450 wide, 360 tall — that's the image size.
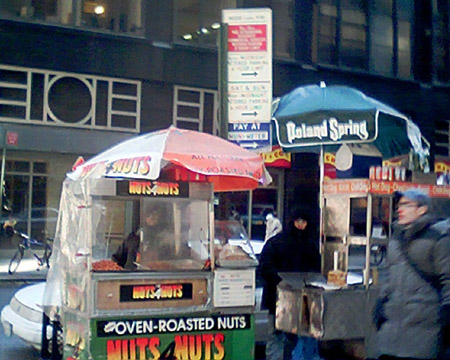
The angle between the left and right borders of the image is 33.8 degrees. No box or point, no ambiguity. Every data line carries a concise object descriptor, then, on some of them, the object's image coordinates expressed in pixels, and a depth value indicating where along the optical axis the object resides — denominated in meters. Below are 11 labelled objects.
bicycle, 17.06
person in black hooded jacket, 7.71
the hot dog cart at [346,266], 7.28
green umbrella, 7.56
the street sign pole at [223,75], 8.41
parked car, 8.05
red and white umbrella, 6.30
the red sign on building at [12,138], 17.72
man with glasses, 4.66
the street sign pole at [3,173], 17.67
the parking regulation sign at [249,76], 8.02
